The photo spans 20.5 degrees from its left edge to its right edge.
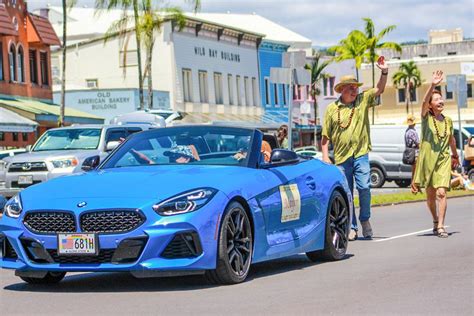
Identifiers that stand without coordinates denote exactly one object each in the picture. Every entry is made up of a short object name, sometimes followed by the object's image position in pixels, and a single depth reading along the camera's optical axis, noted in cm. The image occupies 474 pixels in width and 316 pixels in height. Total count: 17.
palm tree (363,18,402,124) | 8855
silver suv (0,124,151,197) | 2509
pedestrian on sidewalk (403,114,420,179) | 3084
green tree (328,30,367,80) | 9025
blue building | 8250
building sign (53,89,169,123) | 6600
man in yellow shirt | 1439
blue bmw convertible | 948
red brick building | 5384
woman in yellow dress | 1497
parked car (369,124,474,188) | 3666
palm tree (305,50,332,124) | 9288
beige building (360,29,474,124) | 10062
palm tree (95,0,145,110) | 5353
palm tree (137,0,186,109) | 5894
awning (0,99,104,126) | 5144
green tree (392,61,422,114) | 10556
